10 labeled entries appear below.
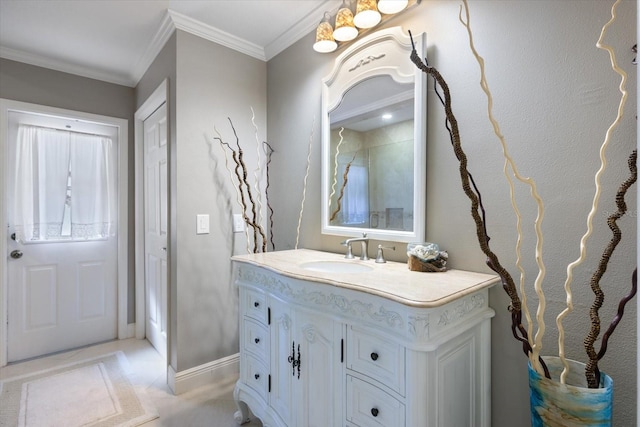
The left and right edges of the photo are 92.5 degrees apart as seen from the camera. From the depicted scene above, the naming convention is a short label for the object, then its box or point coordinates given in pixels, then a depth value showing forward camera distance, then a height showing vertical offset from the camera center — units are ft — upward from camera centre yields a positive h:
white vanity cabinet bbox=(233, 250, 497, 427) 3.07 -1.63
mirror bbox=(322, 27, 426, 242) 4.81 +1.24
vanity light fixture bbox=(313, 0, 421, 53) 4.95 +3.33
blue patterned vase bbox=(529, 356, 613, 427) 2.69 -1.75
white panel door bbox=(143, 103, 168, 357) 8.06 -0.44
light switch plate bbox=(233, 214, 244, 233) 7.49 -0.31
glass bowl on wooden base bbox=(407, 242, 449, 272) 4.25 -0.67
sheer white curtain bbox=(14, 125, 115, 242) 8.15 +0.70
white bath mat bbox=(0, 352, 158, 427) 5.78 -3.95
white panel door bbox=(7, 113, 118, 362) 8.05 -2.30
